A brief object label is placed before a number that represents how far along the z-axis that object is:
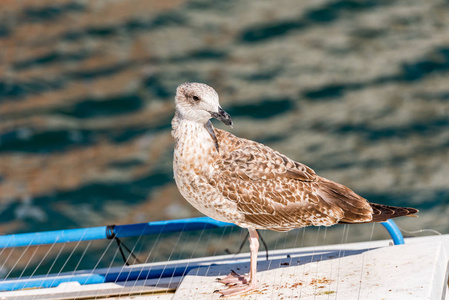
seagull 7.33
